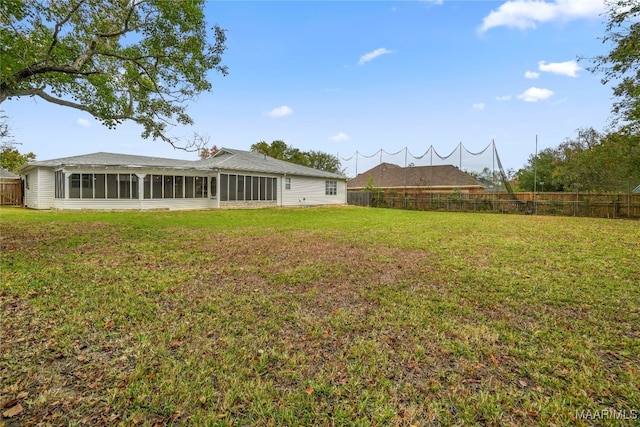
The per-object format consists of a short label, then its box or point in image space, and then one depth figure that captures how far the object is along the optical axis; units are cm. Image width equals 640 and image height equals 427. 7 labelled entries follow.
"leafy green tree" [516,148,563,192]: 2650
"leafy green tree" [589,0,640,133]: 808
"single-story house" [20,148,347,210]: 1444
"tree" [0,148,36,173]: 2658
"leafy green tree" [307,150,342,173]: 3603
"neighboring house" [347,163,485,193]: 2388
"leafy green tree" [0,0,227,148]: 581
